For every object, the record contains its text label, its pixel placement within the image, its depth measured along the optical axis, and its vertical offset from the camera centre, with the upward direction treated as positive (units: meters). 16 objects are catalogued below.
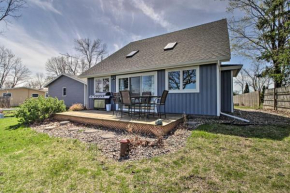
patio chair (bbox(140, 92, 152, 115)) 5.45 -0.03
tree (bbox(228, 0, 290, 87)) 9.85 +5.33
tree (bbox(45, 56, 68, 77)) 30.75 +7.09
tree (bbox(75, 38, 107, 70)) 27.59 +9.42
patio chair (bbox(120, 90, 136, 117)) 5.04 +0.01
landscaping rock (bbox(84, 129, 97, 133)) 4.81 -1.08
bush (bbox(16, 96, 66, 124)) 6.29 -0.48
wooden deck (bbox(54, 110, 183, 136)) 4.16 -0.82
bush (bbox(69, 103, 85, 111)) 9.55 -0.62
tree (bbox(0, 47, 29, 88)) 28.62 +6.61
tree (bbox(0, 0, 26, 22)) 9.31 +5.90
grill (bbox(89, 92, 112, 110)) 8.51 -0.09
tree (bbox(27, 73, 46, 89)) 38.59 +4.87
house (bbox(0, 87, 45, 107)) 21.60 +0.77
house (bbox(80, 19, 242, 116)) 5.86 +1.38
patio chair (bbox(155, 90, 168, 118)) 5.16 +0.01
